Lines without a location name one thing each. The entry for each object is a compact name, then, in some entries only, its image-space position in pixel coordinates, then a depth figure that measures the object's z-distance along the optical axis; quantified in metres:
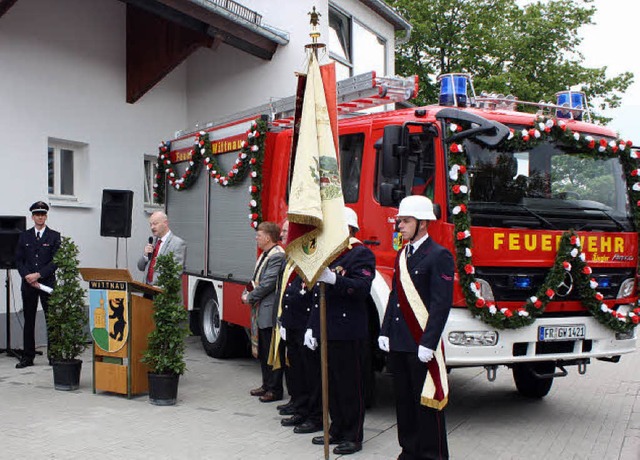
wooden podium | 7.79
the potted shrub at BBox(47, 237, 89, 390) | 8.11
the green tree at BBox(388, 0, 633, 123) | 30.81
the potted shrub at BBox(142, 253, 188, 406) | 7.62
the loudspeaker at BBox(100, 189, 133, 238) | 11.32
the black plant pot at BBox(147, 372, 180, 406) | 7.64
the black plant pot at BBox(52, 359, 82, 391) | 8.24
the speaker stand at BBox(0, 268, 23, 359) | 10.01
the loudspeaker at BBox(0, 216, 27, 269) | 9.88
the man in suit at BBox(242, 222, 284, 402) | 7.73
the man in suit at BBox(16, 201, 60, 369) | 9.59
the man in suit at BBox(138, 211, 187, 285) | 8.58
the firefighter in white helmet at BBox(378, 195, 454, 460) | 5.18
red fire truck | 6.59
